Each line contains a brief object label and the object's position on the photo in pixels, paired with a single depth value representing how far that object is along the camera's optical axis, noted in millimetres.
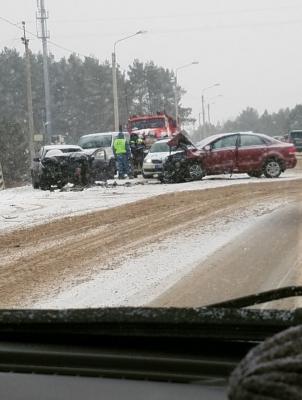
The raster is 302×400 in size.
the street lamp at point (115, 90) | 39438
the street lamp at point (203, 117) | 88188
